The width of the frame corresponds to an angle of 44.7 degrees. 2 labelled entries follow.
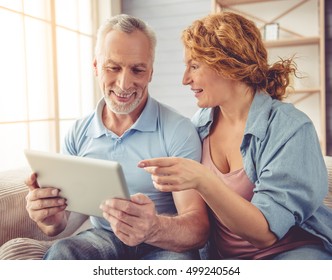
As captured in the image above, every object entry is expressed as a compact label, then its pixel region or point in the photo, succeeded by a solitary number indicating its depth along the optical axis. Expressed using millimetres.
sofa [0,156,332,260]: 1269
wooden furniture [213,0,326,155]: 3178
